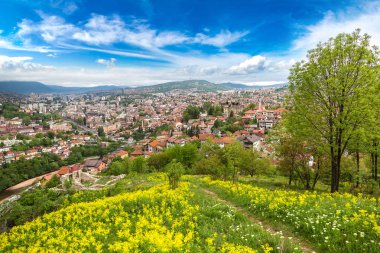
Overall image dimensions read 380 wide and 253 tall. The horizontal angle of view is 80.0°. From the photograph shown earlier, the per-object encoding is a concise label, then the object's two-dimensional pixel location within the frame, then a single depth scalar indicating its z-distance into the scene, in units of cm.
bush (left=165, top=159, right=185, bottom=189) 1617
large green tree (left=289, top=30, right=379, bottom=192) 1266
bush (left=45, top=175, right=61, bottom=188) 3853
